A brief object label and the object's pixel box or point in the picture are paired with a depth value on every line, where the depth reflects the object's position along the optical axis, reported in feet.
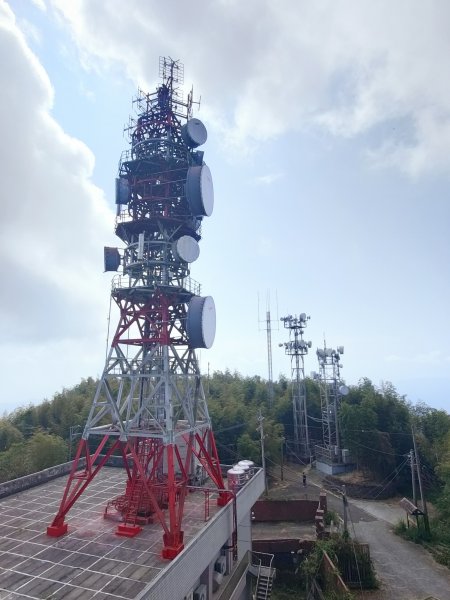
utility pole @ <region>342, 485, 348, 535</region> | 71.77
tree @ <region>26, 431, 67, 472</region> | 95.04
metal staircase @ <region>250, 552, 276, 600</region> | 68.46
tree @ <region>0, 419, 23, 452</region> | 114.42
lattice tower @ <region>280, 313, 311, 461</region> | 137.69
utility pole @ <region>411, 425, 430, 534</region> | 81.13
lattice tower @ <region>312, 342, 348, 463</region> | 126.52
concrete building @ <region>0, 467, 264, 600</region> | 40.96
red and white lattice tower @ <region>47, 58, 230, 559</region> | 60.85
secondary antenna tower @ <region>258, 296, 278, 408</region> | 157.69
